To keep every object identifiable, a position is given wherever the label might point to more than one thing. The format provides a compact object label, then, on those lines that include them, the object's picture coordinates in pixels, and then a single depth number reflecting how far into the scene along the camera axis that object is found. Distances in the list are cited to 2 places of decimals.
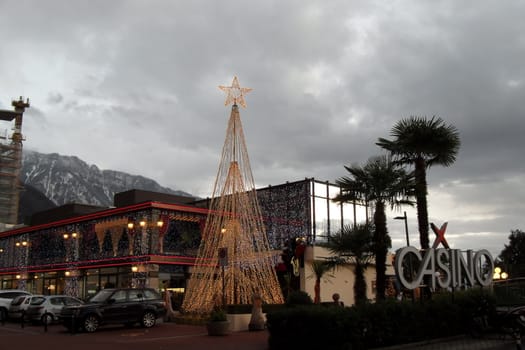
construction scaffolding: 80.25
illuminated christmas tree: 24.20
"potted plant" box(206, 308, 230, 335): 19.03
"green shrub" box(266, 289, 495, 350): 13.27
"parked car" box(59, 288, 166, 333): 20.72
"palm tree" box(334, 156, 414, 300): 20.66
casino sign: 17.38
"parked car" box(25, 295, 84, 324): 24.80
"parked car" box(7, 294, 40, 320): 27.14
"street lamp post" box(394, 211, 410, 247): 31.08
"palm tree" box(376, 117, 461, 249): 24.44
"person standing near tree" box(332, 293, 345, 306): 22.39
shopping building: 31.83
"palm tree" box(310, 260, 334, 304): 26.31
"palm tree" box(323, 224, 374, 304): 24.17
